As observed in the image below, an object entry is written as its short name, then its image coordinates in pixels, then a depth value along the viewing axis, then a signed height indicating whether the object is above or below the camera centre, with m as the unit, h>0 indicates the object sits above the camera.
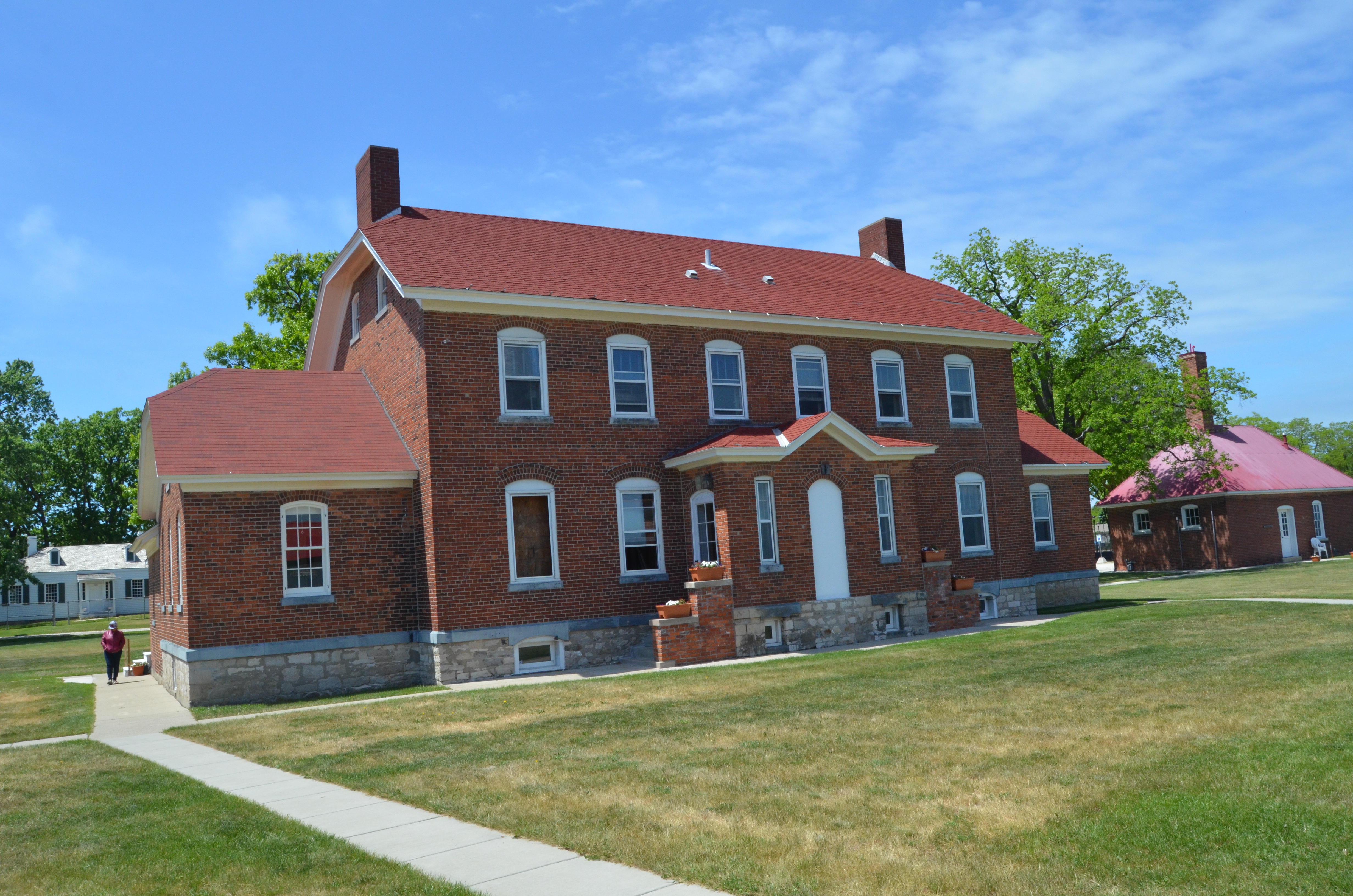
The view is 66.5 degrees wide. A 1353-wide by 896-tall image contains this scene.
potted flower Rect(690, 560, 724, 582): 20.16 -0.40
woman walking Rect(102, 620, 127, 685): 23.53 -1.35
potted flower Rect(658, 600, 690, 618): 19.69 -1.07
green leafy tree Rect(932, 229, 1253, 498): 40.12 +6.28
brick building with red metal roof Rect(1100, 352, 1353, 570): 43.41 +0.26
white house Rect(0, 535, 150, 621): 66.06 +0.44
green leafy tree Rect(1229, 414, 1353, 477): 90.19 +7.04
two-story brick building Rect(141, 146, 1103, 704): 18.84 +1.75
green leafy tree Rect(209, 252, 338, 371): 38.56 +10.54
